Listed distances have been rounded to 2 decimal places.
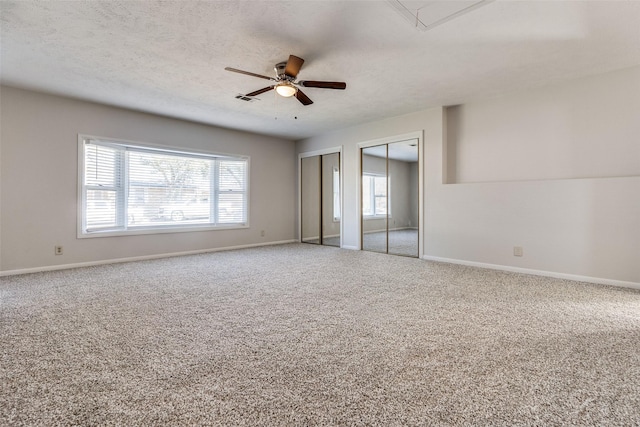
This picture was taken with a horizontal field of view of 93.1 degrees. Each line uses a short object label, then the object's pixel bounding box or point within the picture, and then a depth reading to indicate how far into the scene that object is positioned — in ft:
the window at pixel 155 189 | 14.98
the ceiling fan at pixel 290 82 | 9.73
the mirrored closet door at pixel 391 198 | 17.10
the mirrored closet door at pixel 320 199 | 21.27
